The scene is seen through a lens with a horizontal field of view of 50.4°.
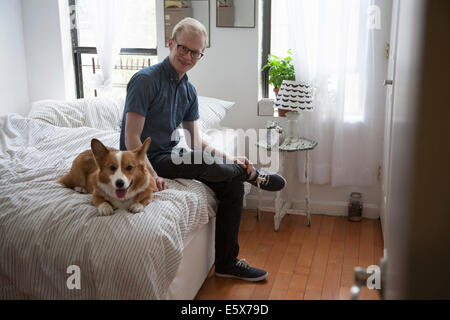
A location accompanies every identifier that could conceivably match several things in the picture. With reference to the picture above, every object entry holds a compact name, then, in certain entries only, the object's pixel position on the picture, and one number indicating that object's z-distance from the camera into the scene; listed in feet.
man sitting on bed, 6.91
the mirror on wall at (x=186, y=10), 10.85
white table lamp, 9.50
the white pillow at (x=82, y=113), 9.49
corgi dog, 5.71
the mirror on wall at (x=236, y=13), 10.55
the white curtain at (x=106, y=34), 11.31
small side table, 9.74
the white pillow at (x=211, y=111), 9.89
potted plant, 10.39
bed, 5.08
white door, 8.72
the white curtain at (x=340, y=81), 9.88
